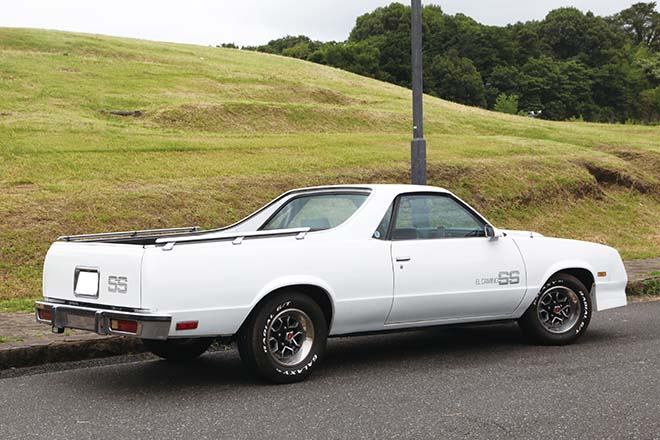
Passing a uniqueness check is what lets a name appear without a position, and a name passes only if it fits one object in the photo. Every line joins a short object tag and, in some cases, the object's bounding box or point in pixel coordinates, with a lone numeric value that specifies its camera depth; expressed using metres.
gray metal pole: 12.98
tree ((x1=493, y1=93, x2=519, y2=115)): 71.81
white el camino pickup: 6.68
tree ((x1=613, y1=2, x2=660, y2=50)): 125.31
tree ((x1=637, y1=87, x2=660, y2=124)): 88.38
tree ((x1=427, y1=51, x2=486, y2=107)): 87.81
